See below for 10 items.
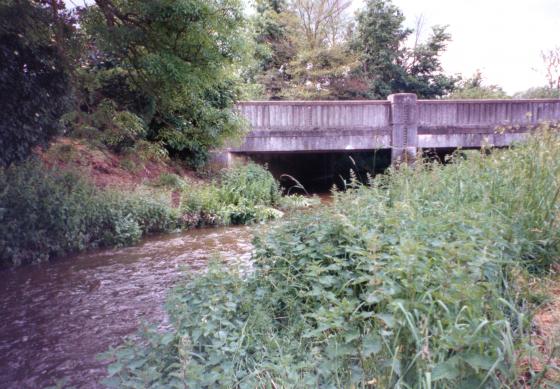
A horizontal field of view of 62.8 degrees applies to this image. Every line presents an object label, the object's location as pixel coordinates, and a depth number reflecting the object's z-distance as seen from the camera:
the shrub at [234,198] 9.62
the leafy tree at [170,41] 5.82
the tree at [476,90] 20.83
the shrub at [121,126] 7.43
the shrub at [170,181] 10.49
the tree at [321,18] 21.06
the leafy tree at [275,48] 20.11
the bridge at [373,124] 12.95
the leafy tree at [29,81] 5.71
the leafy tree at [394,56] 21.03
